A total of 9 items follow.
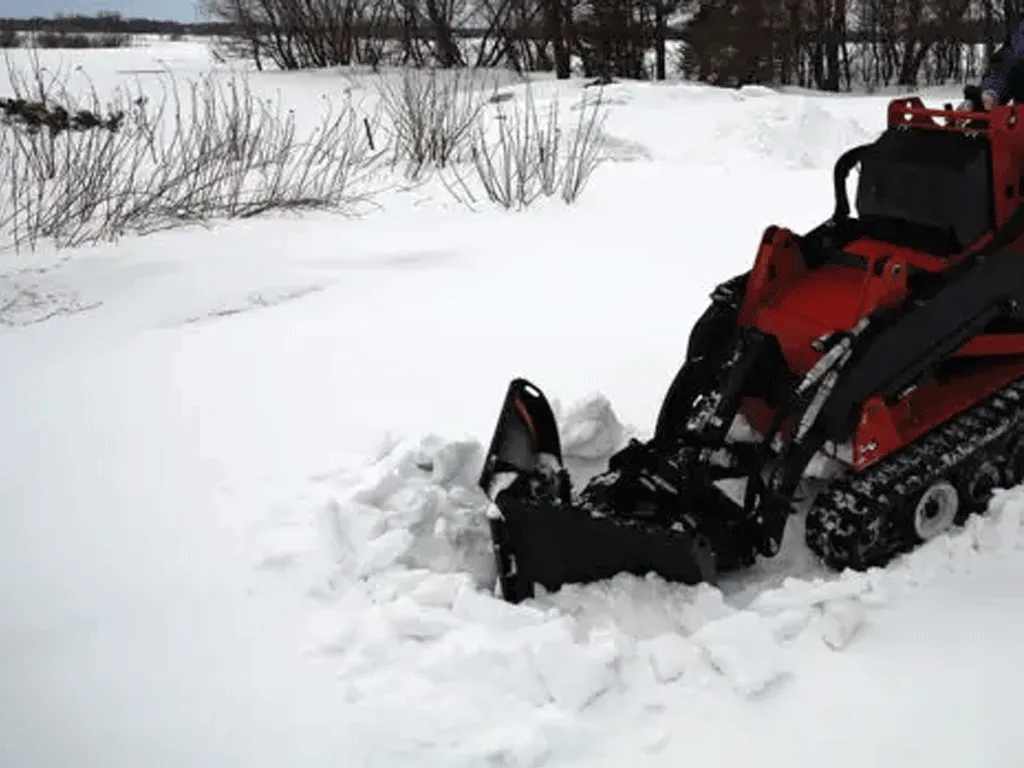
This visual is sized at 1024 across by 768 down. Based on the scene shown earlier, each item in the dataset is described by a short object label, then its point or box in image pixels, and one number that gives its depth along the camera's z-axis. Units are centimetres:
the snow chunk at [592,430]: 350
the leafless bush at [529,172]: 814
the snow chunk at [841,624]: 248
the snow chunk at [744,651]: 236
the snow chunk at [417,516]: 288
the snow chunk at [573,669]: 233
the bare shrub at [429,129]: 981
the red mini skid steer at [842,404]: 273
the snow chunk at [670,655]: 240
